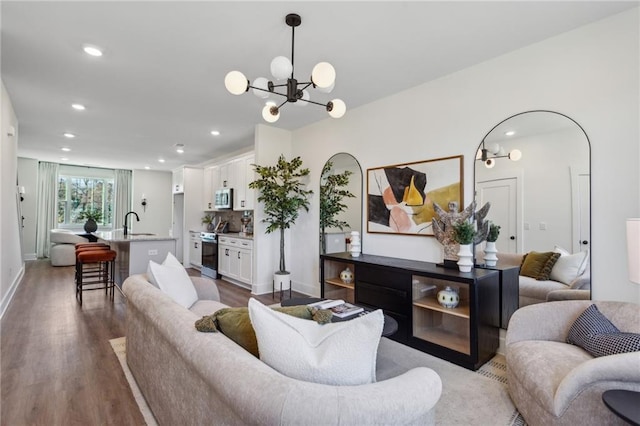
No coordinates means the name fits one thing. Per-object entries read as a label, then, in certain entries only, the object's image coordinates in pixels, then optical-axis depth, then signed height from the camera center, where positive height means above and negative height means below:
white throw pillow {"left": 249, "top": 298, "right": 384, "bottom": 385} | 1.05 -0.47
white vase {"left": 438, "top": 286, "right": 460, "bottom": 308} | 2.70 -0.72
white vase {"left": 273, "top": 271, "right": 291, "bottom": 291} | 4.62 -0.97
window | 8.66 +0.50
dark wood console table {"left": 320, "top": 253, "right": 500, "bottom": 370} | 2.48 -0.80
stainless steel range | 6.15 -0.80
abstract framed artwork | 3.10 +0.26
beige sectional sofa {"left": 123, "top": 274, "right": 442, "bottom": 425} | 0.85 -0.55
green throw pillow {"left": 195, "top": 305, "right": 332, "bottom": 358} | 1.33 -0.49
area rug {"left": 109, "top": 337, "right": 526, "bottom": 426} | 1.86 -1.23
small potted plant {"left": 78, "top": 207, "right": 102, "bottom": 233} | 8.91 +0.03
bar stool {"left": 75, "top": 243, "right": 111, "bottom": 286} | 4.45 -0.52
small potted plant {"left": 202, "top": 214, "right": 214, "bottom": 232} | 7.27 -0.15
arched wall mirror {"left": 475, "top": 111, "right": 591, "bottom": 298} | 2.37 +0.30
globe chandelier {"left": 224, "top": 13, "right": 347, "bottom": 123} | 2.01 +0.94
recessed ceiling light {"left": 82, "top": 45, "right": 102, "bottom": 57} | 2.63 +1.43
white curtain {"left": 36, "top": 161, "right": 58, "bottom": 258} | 8.10 +0.26
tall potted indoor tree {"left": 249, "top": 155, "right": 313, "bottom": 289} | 4.55 +0.31
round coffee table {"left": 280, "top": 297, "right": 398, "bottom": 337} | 2.04 -0.75
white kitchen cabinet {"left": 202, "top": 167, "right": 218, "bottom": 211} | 7.00 +0.61
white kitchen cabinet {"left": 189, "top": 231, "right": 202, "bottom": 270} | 6.90 -0.79
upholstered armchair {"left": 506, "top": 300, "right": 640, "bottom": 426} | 1.45 -0.81
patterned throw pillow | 1.64 -0.67
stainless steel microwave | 6.09 +0.35
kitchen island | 4.32 -0.52
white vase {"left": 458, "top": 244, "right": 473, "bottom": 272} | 2.69 -0.37
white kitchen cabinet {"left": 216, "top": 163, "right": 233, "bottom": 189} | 6.26 +0.84
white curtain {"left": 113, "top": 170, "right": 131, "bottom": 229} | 9.22 +0.55
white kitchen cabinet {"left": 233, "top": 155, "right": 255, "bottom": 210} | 5.56 +0.62
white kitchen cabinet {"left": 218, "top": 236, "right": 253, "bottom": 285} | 5.13 -0.78
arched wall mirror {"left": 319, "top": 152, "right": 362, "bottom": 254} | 4.07 +0.21
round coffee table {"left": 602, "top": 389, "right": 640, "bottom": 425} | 1.18 -0.76
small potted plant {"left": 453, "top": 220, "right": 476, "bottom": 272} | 2.70 -0.25
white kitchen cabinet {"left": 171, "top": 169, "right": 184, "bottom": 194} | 7.41 +0.85
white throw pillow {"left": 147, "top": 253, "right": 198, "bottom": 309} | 2.30 -0.51
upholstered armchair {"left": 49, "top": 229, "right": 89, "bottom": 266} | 7.10 -0.74
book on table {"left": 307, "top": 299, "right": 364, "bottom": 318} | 2.14 -0.68
